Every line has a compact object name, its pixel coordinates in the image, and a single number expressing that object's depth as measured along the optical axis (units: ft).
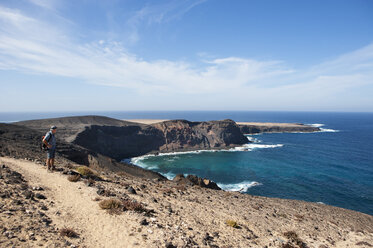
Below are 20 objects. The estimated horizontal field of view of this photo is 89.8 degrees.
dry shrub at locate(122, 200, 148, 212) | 29.27
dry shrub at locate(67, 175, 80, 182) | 35.37
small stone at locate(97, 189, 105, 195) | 32.65
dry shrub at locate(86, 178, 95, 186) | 35.95
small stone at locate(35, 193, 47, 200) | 27.01
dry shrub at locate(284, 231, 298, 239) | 34.65
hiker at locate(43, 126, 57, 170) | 37.11
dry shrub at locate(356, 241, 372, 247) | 41.04
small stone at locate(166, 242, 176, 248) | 21.86
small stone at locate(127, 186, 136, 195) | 38.58
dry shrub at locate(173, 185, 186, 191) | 52.24
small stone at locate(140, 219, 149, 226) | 25.95
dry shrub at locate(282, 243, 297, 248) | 30.10
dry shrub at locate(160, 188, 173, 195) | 44.96
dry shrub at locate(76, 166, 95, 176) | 44.73
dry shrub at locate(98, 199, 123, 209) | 28.01
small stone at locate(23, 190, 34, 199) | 26.22
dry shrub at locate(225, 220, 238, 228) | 32.87
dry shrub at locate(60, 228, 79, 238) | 20.67
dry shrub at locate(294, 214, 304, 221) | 47.94
